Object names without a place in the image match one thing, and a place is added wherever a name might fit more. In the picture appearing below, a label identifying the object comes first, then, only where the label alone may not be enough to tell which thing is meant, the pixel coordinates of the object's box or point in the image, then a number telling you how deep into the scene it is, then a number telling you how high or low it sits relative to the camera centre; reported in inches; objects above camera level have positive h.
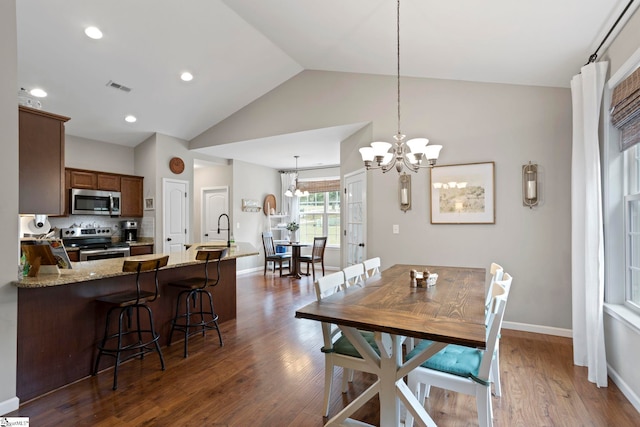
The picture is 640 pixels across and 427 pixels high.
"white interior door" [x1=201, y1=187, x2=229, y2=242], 285.6 +3.9
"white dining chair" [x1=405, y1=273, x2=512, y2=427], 64.2 -33.0
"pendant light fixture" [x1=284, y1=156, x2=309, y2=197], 292.2 +20.0
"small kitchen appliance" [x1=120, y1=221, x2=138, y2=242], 224.8 -11.0
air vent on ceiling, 165.3 +66.8
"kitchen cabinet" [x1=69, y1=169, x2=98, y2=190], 194.2 +21.6
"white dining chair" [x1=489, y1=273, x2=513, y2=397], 67.6 -18.7
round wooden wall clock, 231.3 +35.4
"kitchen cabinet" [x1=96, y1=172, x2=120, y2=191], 206.7 +21.3
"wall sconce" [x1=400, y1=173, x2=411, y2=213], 161.3 +10.5
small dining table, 270.6 -40.0
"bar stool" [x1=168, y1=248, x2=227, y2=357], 127.5 -38.0
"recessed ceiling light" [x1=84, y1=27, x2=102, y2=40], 134.3 +76.2
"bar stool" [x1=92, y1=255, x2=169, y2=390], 101.3 -35.9
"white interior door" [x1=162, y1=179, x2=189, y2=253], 226.2 +0.0
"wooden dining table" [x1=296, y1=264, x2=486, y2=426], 59.4 -21.3
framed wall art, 146.2 +9.0
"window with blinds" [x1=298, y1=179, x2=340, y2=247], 318.7 +2.5
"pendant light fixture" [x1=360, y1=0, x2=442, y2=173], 98.2 +19.3
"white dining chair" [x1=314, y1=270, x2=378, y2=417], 76.0 -34.0
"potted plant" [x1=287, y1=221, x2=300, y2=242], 312.0 -14.9
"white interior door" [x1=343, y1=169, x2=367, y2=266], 181.8 -2.6
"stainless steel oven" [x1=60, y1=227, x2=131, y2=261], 191.2 -18.1
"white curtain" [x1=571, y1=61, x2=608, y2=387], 100.0 -4.9
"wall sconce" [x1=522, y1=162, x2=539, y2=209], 136.9 +11.7
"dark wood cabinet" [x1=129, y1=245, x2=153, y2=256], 215.3 -23.8
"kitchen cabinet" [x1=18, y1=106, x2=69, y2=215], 95.7 +16.1
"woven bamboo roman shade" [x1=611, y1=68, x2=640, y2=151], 82.5 +28.0
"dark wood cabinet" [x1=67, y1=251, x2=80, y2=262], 185.4 -23.5
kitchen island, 89.9 -32.8
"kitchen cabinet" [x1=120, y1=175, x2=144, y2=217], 218.2 +12.8
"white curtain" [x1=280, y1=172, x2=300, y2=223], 330.6 +14.9
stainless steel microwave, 193.5 +7.8
